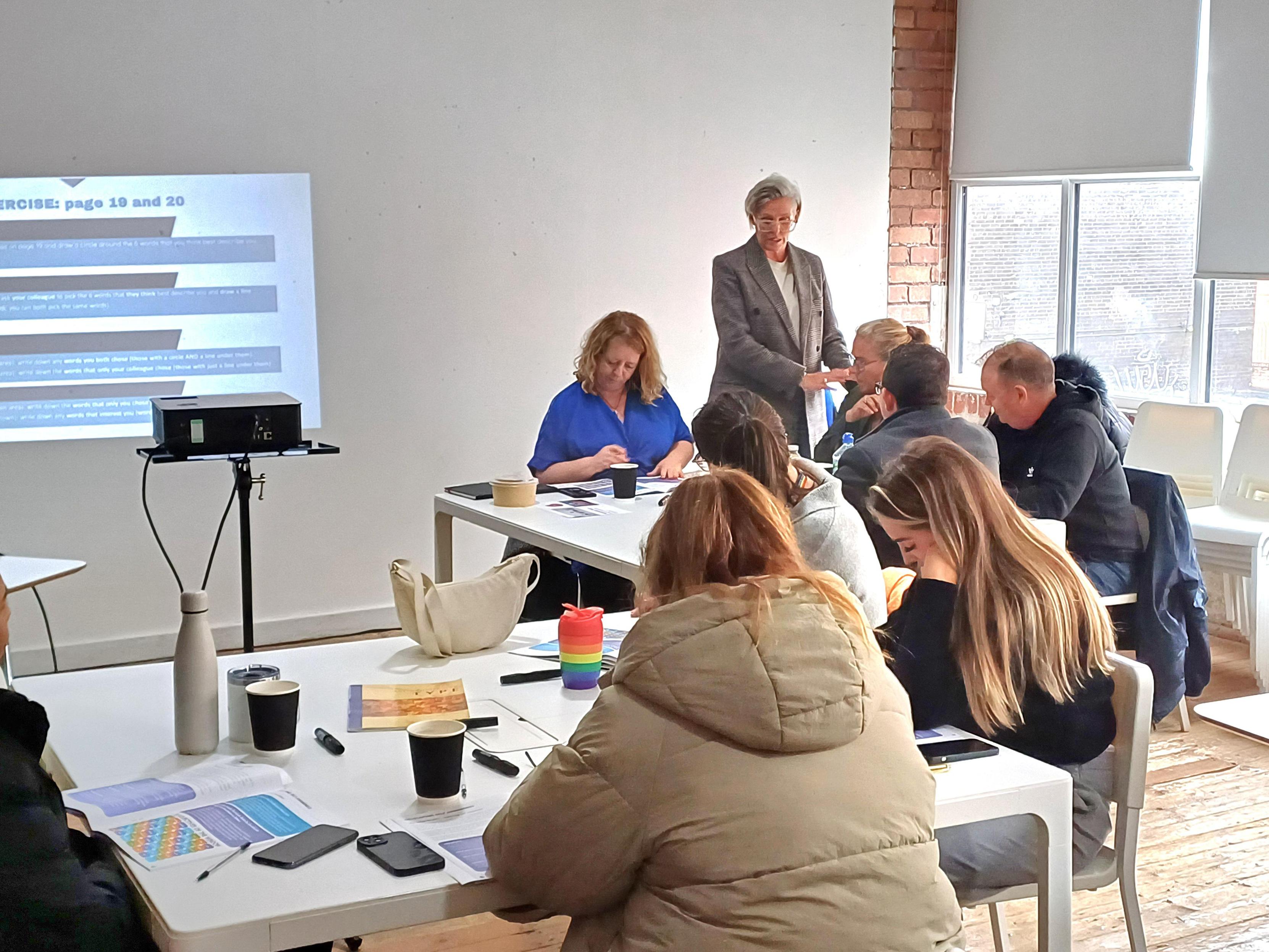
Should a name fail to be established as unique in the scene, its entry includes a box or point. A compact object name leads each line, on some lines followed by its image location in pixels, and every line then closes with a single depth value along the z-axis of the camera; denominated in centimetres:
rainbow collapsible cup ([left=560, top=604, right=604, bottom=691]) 234
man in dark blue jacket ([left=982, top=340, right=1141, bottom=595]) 397
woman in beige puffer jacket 151
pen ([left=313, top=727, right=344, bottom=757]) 201
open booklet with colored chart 168
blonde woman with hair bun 495
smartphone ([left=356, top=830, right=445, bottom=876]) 161
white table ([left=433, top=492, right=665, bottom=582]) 341
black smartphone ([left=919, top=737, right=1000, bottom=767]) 198
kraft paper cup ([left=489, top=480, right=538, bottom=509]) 411
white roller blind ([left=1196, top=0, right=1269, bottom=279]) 518
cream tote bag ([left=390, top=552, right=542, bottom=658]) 250
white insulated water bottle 198
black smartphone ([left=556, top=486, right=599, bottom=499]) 431
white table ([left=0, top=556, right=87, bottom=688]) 360
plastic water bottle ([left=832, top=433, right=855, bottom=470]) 502
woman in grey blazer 522
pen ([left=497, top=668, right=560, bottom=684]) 238
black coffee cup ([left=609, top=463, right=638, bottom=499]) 419
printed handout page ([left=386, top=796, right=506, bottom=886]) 162
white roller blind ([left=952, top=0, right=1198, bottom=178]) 558
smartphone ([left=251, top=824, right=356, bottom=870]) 163
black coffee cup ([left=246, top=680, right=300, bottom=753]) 197
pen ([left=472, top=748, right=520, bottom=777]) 193
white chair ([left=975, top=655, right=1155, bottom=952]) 221
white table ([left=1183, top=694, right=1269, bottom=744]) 198
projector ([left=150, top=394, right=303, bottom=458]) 385
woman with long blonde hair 215
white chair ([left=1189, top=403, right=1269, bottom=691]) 462
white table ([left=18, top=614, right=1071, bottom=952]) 152
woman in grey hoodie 262
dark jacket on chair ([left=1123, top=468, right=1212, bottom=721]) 382
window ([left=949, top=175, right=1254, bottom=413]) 553
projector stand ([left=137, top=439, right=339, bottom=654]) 398
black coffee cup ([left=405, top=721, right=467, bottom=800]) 179
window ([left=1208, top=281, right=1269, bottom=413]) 535
